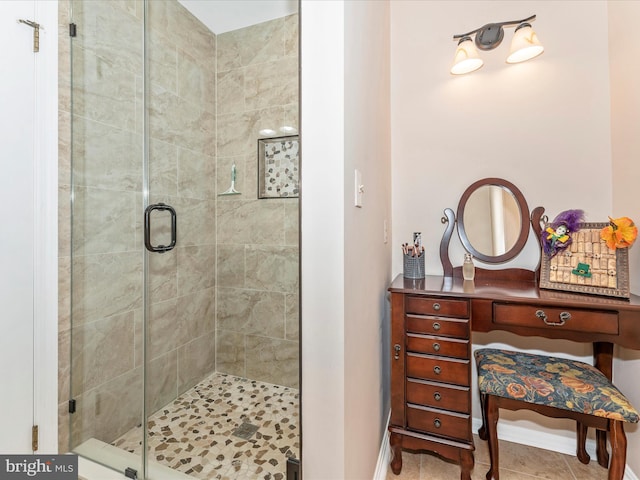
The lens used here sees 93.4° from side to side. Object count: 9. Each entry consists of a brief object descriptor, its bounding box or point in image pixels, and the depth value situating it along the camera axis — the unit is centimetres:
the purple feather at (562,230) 148
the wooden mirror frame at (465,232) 170
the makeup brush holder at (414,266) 170
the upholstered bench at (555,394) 122
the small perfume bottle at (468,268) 168
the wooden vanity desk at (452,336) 129
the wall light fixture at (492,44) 157
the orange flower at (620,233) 129
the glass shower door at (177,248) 154
